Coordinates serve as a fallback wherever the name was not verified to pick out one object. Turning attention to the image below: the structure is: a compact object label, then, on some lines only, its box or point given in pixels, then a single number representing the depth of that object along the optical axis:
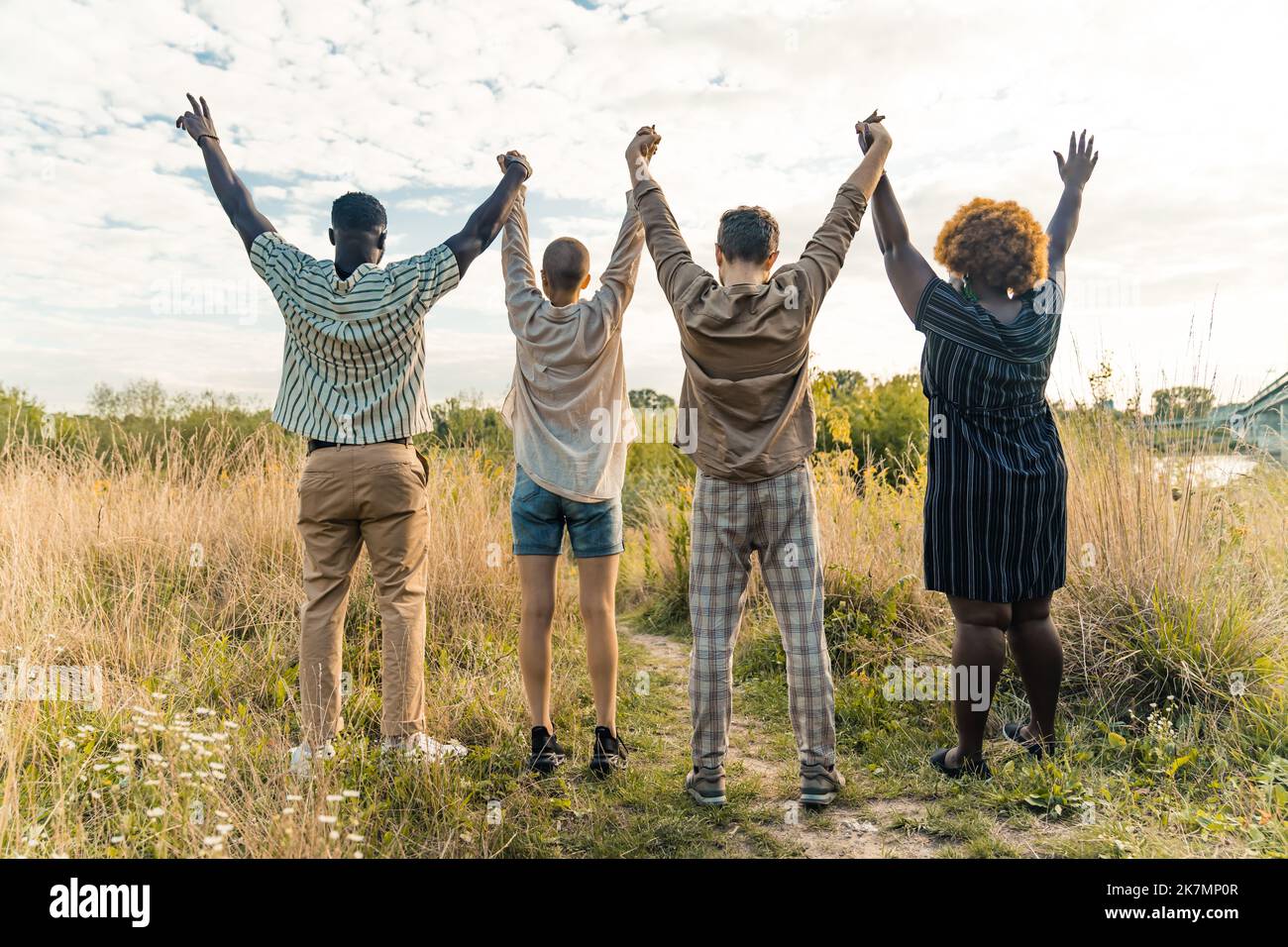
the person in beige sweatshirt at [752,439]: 3.09
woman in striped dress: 3.28
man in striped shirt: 3.26
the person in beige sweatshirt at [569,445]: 3.42
